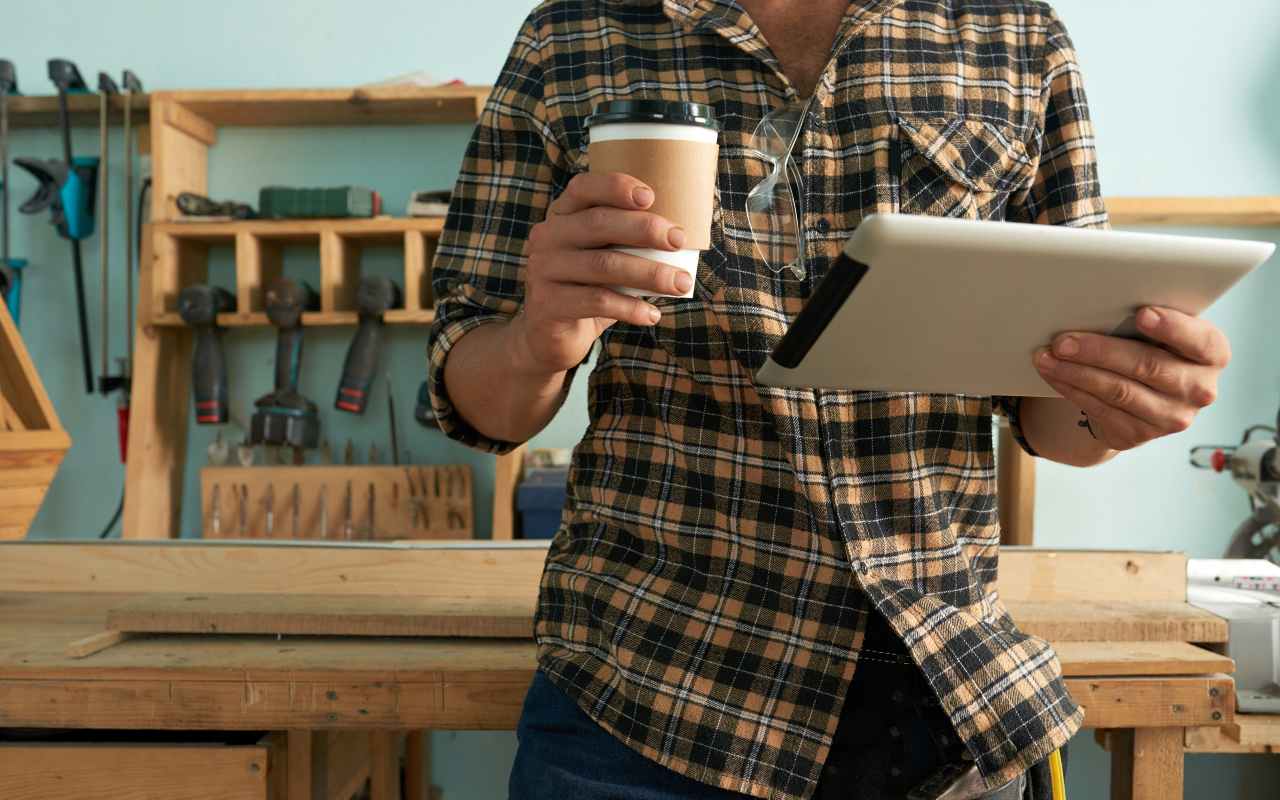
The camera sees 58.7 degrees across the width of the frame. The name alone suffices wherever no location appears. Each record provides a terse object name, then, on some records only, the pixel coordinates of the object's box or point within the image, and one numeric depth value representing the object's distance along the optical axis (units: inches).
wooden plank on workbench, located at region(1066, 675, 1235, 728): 45.9
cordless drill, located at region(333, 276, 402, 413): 112.7
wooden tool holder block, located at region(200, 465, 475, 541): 114.7
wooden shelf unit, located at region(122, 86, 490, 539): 112.3
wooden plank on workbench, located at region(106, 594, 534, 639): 51.9
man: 32.2
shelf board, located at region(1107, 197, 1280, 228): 107.1
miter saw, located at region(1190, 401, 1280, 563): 86.8
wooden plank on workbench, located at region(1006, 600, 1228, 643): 50.9
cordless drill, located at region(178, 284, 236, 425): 115.5
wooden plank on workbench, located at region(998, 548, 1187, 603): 56.5
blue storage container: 104.0
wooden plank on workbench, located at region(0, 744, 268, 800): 47.3
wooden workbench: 46.2
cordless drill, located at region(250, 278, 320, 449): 112.4
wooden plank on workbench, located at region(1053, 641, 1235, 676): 46.6
